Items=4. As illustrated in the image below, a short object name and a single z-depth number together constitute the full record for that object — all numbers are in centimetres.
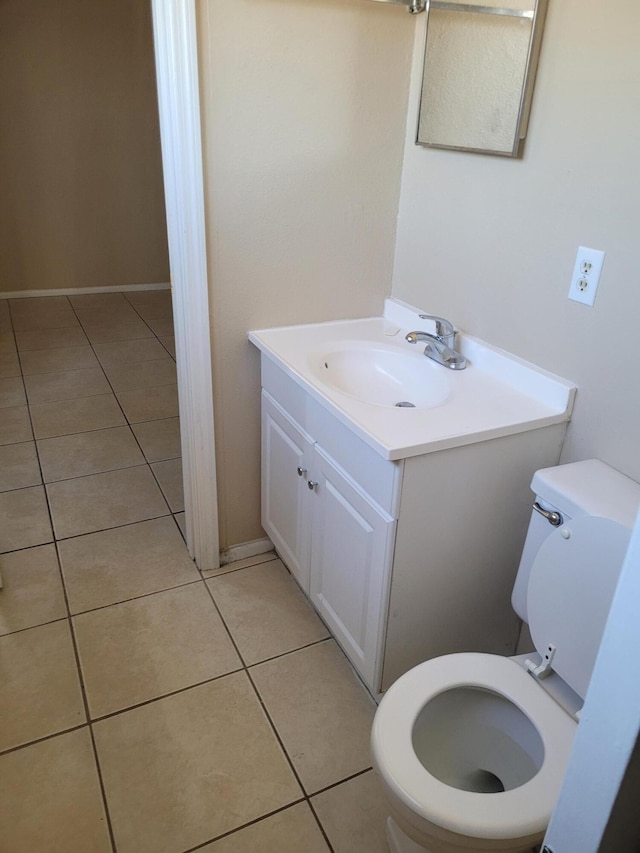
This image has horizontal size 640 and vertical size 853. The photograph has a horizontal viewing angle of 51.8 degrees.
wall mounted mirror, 147
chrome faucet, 178
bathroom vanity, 147
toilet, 111
